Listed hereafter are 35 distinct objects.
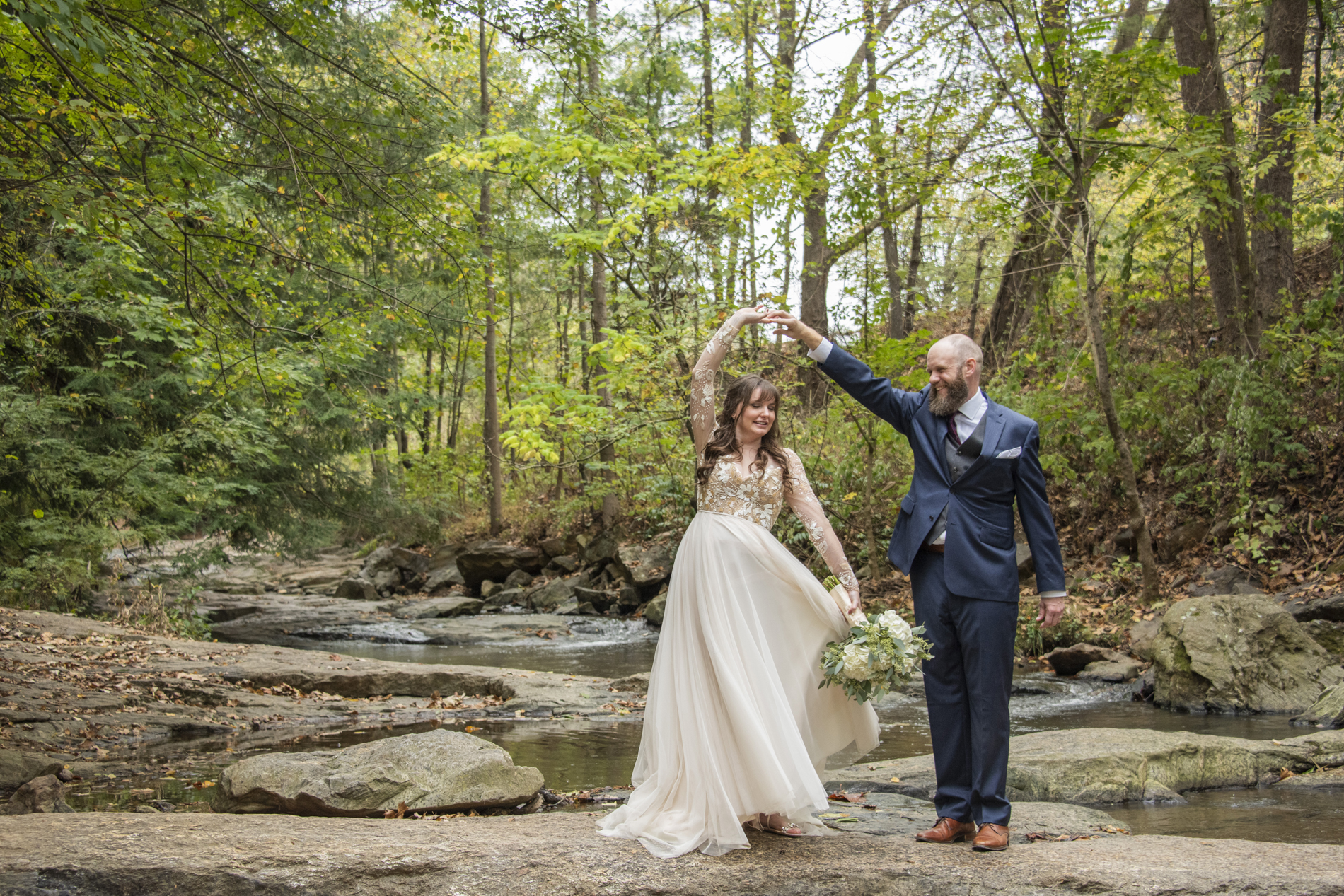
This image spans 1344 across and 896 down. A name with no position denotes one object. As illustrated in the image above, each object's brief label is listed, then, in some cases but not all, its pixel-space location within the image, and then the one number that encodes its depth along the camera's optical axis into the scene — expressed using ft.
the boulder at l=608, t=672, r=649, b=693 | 31.09
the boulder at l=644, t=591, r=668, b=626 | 50.37
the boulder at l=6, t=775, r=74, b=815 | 17.10
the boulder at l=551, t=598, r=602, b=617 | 56.34
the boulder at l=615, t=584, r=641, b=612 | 54.85
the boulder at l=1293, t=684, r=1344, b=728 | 24.18
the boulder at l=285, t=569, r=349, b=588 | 74.02
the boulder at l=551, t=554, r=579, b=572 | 65.21
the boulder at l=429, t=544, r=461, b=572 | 74.59
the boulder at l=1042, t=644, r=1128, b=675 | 32.86
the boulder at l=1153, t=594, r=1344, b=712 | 26.78
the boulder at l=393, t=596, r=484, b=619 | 58.03
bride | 12.74
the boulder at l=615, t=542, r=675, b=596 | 54.90
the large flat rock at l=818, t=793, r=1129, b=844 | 15.33
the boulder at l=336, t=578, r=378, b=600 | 66.44
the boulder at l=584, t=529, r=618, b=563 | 62.08
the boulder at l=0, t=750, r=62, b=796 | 19.03
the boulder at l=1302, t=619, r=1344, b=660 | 28.25
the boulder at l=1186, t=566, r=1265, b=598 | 33.60
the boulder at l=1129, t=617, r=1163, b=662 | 32.27
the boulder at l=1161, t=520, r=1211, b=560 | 38.40
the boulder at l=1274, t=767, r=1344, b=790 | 18.85
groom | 13.00
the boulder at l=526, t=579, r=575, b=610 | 59.72
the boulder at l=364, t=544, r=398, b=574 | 73.82
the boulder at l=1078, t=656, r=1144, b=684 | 31.27
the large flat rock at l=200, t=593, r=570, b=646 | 49.57
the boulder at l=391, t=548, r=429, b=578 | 73.92
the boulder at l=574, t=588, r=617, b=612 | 56.44
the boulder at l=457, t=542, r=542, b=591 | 67.51
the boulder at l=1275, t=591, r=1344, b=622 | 28.58
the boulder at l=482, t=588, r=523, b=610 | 61.82
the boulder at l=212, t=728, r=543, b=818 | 17.22
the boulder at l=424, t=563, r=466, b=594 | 69.92
